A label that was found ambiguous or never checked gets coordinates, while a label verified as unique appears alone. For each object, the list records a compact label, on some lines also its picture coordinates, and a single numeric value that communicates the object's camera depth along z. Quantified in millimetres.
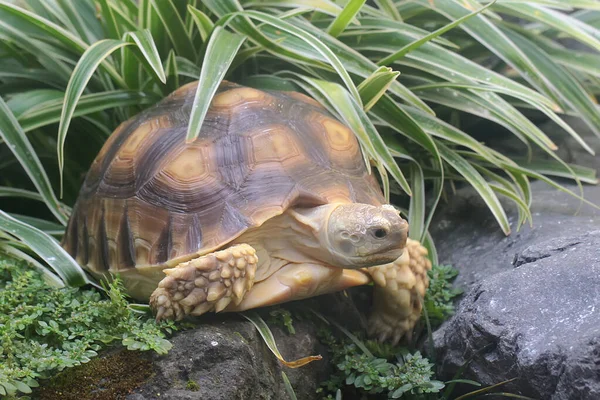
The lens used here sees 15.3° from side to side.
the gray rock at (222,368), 1544
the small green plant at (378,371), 1610
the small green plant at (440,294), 1707
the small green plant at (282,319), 1640
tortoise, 1602
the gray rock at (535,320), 1513
